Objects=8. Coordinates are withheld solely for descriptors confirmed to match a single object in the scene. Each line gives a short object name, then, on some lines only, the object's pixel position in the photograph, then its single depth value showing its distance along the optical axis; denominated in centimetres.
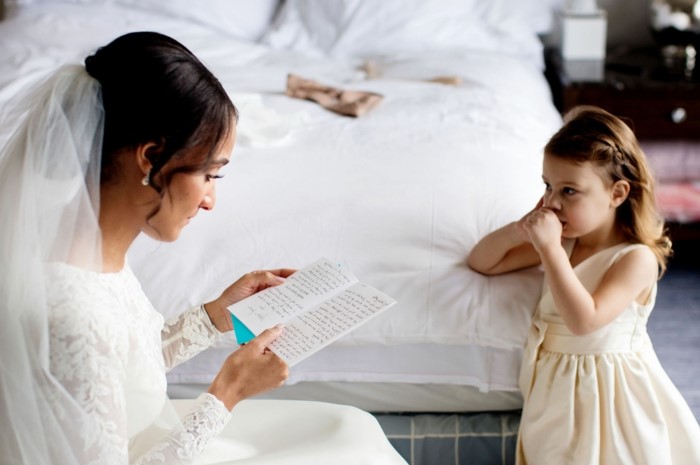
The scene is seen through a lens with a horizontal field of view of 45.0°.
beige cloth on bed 239
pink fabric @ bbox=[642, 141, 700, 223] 290
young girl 153
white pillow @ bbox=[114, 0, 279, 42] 312
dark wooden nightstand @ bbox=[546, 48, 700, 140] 281
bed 167
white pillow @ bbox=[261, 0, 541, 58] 310
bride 108
